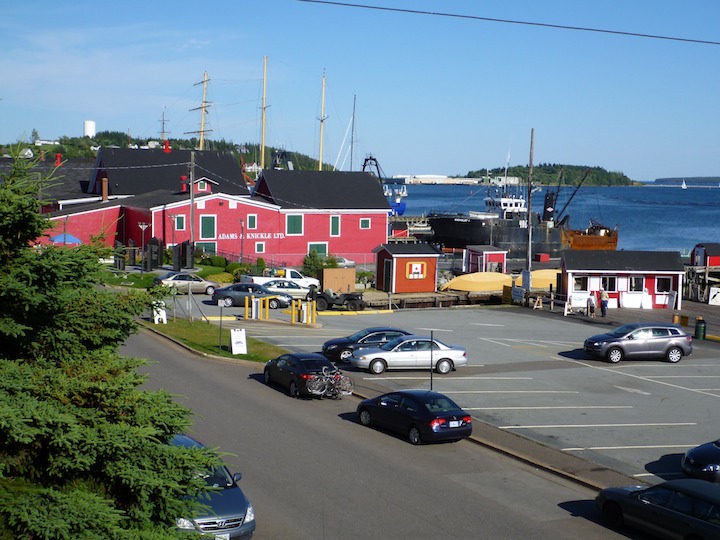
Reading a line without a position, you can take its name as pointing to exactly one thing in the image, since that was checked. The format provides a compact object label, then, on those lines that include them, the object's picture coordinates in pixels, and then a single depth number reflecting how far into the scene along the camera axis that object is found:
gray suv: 32.59
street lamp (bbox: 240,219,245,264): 61.59
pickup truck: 48.41
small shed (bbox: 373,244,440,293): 53.19
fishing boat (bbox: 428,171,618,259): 92.75
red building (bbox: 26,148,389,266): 61.06
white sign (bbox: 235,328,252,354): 31.16
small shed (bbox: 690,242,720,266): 56.66
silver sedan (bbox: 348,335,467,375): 29.22
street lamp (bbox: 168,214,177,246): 59.59
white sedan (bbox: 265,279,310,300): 47.56
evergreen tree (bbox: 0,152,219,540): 7.85
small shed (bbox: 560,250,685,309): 47.78
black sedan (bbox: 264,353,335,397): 25.41
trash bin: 39.50
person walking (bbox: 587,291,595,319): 45.84
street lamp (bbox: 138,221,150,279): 48.79
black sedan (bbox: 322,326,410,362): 30.70
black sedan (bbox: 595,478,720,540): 13.99
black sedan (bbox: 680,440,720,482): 18.06
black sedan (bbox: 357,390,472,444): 20.58
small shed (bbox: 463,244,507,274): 61.94
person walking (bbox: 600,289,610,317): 44.99
